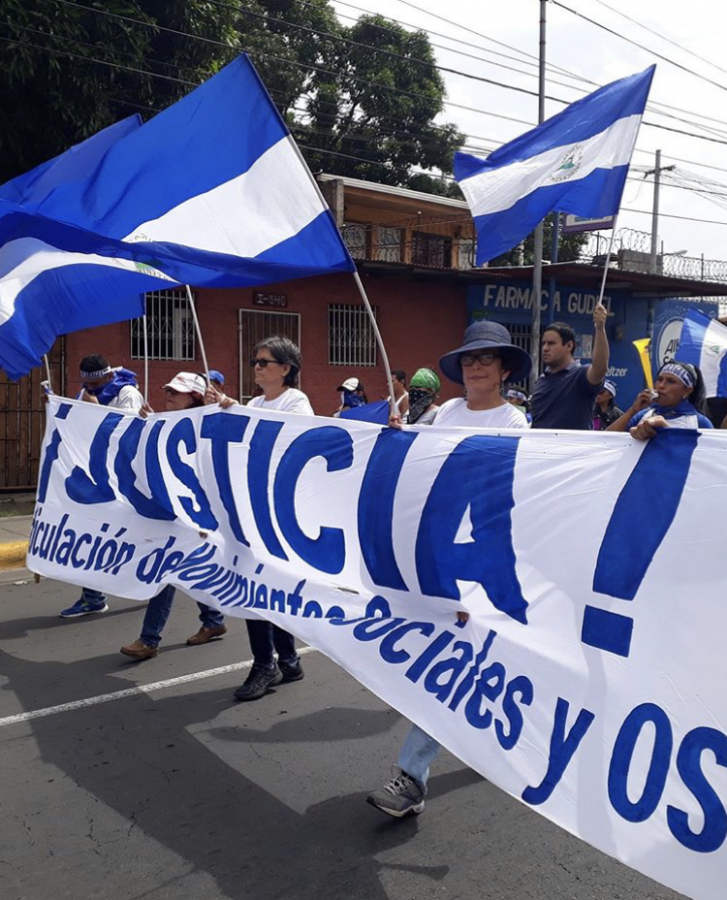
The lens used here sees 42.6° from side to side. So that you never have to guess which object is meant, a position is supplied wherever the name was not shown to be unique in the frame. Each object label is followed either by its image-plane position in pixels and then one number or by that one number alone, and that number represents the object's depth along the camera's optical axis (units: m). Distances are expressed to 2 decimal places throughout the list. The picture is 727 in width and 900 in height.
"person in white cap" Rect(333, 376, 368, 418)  11.13
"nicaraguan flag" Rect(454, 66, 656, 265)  5.18
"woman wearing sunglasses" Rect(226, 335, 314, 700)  4.85
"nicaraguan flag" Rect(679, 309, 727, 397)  7.82
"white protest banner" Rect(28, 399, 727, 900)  2.56
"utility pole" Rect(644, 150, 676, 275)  27.17
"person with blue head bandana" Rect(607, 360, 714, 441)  4.80
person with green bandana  7.31
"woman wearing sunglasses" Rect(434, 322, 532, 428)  3.78
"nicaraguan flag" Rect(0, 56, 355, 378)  4.25
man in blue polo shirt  4.91
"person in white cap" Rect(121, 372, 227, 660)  5.48
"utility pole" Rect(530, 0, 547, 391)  17.28
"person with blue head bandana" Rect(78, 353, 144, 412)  6.66
